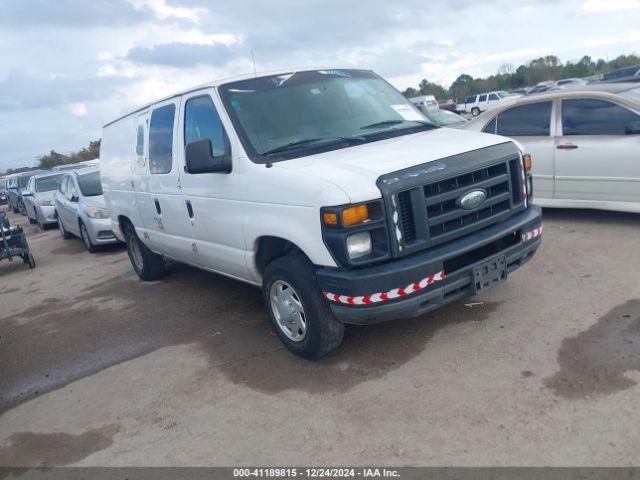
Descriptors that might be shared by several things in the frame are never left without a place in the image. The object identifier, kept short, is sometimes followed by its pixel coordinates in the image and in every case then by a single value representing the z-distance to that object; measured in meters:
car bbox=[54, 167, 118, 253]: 10.55
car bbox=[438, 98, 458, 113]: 43.17
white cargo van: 3.80
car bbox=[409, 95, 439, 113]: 36.50
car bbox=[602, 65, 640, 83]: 27.09
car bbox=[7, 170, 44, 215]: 23.68
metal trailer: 9.91
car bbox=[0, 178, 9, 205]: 31.48
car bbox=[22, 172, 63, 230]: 15.97
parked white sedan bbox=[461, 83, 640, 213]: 6.55
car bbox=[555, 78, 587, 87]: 38.10
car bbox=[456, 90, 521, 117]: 43.07
